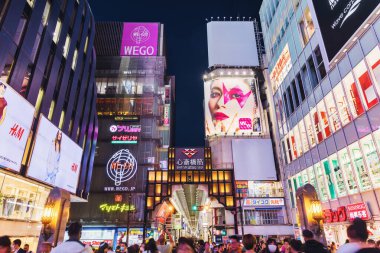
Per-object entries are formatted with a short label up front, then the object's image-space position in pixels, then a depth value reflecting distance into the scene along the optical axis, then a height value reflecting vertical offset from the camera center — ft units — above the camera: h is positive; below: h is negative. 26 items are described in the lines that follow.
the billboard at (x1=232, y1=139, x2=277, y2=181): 143.74 +34.19
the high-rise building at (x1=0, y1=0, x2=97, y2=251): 46.88 +26.39
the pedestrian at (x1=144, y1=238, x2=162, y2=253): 21.91 -2.50
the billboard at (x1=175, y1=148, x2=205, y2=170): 135.33 +32.57
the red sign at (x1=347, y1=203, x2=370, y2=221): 52.10 +1.24
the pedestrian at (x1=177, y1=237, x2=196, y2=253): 14.10 -1.58
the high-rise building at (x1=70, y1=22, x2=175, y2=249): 137.69 +61.05
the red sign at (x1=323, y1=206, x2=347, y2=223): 60.14 +0.46
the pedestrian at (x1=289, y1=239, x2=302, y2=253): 18.99 -2.20
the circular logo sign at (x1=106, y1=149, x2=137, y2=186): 147.46 +31.22
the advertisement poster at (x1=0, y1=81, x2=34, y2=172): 44.01 +17.71
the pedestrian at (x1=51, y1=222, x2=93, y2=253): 13.23 -1.32
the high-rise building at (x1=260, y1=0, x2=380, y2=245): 52.21 +29.52
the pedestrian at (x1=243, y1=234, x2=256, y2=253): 16.79 -1.71
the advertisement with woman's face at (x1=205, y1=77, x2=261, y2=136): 152.97 +68.23
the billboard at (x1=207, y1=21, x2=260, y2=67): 176.35 +124.27
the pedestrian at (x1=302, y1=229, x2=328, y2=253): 16.52 -1.98
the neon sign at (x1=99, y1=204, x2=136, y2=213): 138.56 +6.24
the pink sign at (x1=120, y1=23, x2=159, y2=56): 195.62 +142.81
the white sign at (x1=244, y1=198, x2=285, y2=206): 132.98 +8.15
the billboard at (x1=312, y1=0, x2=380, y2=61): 52.22 +45.33
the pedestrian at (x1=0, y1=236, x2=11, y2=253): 13.74 -1.37
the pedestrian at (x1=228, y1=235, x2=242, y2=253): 18.24 -1.98
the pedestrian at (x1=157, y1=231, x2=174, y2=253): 23.62 -2.62
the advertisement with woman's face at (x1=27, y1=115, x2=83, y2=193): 55.88 +15.42
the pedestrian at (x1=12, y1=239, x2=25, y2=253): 26.63 -2.71
